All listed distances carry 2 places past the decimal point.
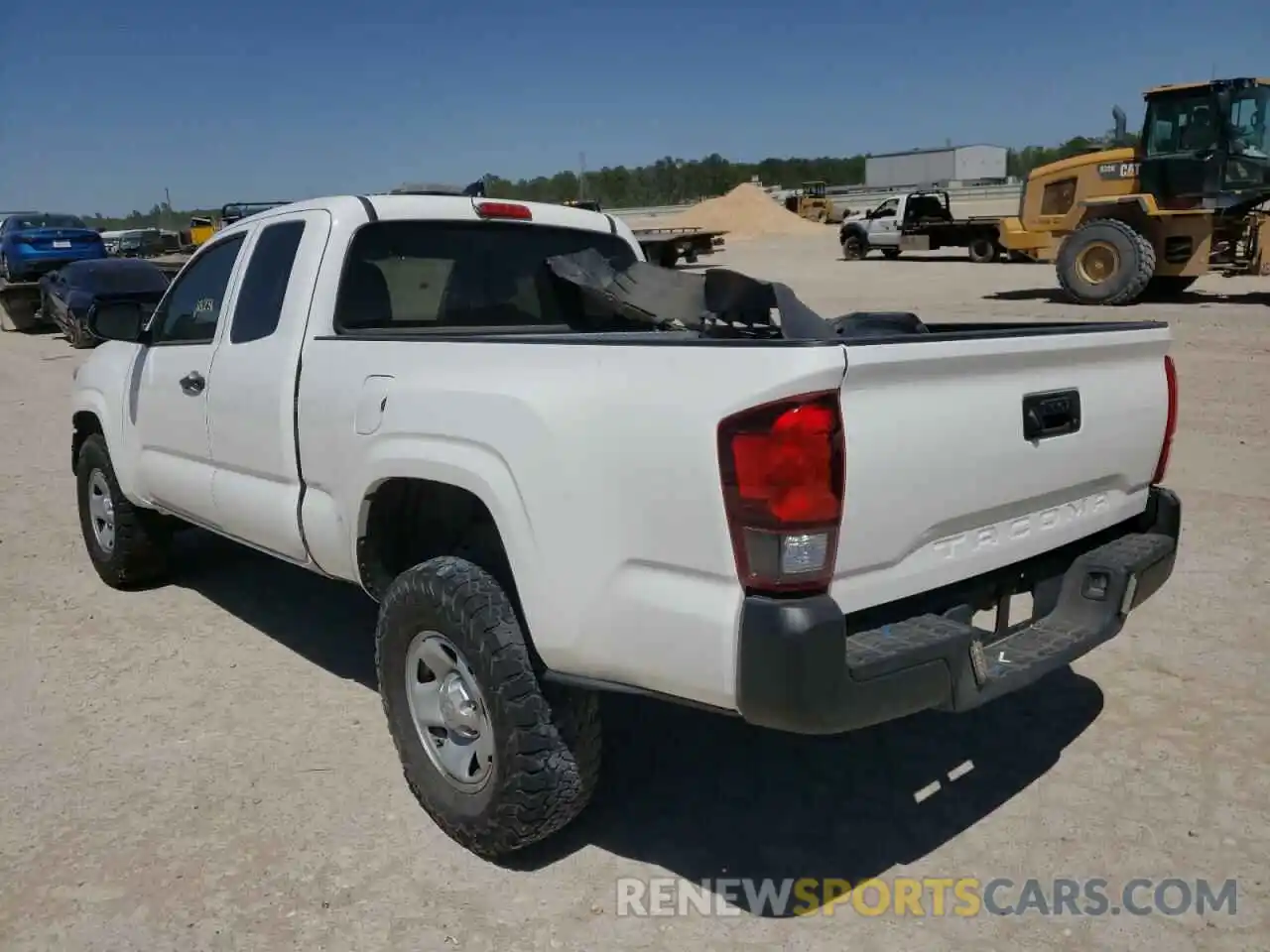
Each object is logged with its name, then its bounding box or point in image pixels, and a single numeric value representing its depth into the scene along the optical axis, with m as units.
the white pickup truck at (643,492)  2.41
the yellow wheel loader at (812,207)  52.28
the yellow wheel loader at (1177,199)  15.70
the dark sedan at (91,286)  17.34
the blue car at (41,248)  21.55
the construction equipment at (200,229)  32.85
